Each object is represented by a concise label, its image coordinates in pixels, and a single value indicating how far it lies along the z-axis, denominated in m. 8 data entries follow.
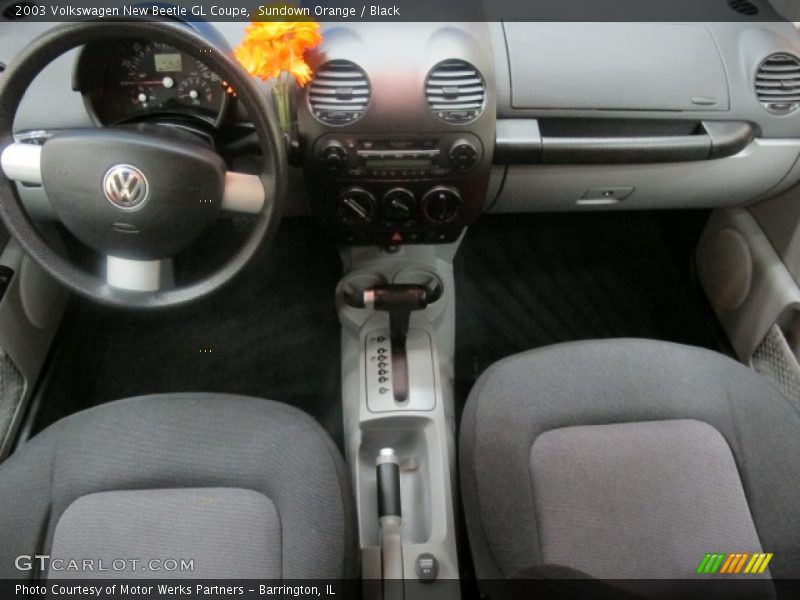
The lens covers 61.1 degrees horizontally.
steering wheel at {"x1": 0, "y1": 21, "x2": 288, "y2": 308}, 0.71
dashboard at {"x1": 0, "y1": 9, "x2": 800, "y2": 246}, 0.91
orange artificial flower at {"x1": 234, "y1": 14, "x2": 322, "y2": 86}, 0.79
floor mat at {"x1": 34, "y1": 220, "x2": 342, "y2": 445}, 1.49
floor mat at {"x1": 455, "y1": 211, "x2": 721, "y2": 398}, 1.58
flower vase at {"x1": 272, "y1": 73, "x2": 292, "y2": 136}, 0.90
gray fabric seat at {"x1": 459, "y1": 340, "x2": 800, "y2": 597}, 0.90
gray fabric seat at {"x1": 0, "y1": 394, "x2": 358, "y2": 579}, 0.87
